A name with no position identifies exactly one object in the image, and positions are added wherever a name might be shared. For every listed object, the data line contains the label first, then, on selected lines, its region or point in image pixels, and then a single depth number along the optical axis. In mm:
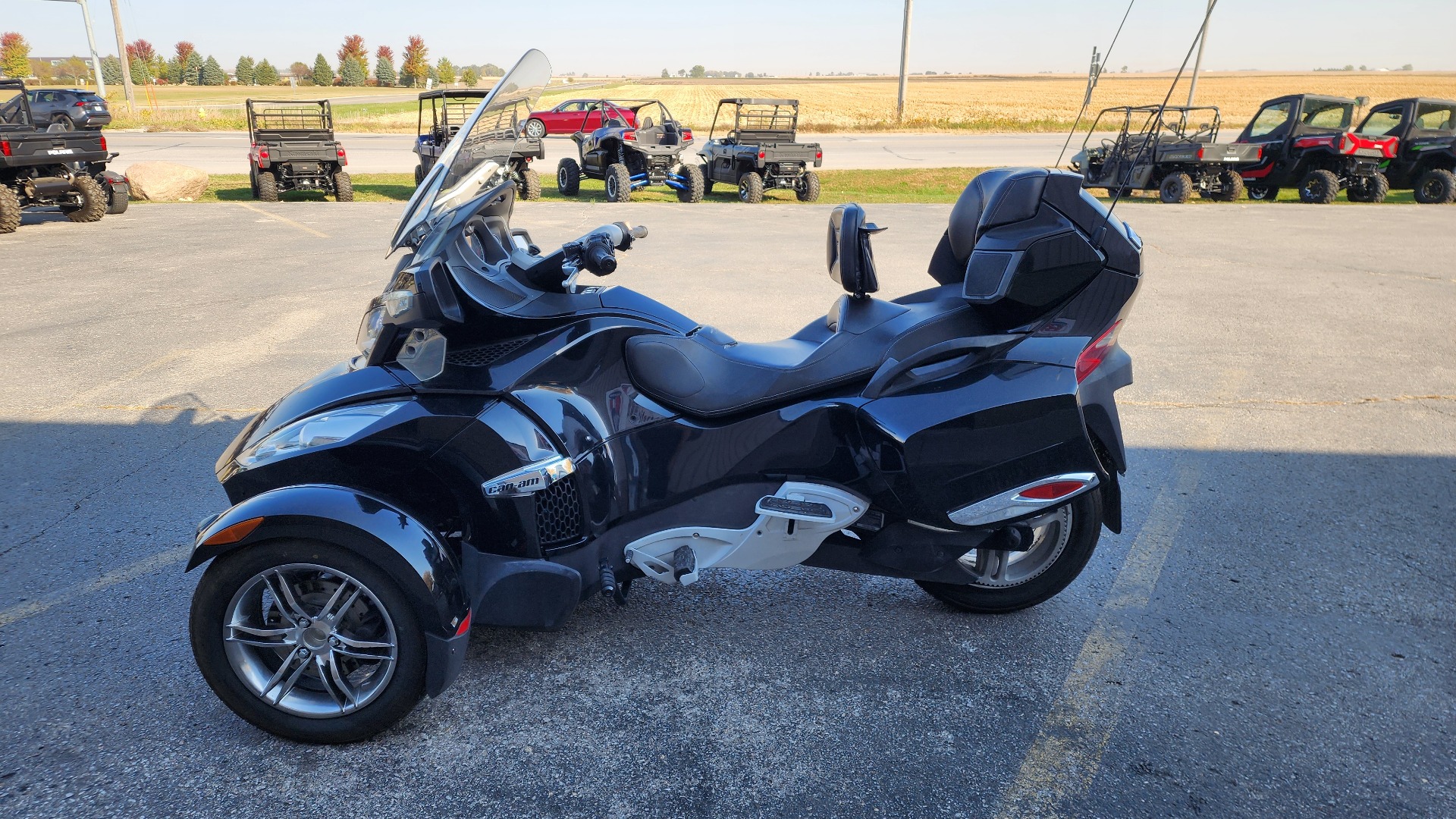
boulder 15102
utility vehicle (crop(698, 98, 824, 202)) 15703
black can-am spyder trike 2531
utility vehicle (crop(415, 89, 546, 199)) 14789
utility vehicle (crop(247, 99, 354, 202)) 14930
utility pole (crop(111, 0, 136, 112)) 36219
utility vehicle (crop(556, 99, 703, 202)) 15711
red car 26598
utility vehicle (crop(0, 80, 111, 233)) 11927
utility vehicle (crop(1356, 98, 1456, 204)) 16703
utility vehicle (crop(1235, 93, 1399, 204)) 16312
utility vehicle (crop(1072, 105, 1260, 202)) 16469
